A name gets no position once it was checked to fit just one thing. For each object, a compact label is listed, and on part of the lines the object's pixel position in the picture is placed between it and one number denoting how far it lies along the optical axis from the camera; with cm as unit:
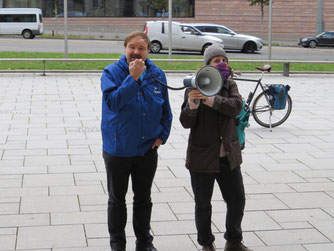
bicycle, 1056
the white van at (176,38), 3119
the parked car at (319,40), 4163
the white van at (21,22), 4497
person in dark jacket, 471
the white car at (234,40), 3409
